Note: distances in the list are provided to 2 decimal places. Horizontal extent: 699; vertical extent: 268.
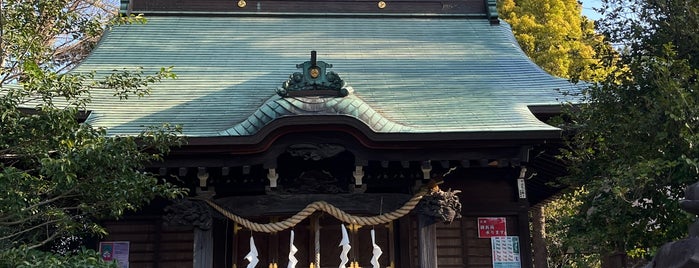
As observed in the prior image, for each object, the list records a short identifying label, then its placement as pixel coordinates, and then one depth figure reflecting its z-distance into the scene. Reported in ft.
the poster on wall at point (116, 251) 26.04
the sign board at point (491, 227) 27.07
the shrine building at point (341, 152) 22.79
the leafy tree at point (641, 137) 18.26
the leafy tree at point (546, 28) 61.62
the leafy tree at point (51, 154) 16.74
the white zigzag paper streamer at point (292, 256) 23.36
